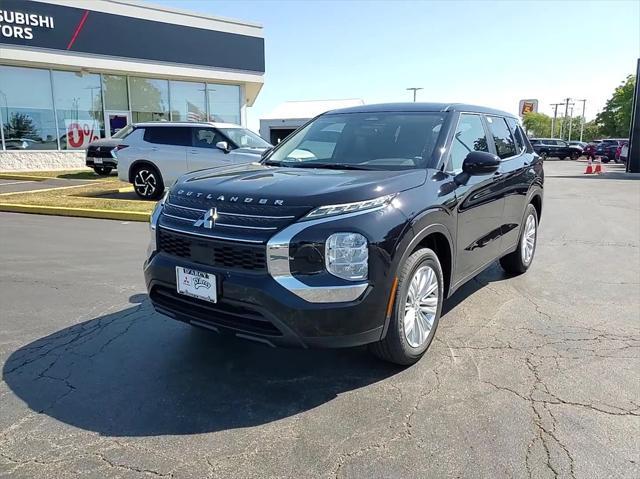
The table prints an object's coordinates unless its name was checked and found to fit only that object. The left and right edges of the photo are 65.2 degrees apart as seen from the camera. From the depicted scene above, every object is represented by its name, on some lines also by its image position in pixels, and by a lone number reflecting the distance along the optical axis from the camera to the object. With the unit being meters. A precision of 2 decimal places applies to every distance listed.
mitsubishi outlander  2.84
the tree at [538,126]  127.38
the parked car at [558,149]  43.62
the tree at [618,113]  59.09
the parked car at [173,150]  11.60
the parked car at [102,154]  16.61
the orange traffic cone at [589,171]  24.41
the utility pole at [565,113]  102.51
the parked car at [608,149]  36.84
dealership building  18.86
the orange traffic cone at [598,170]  24.50
